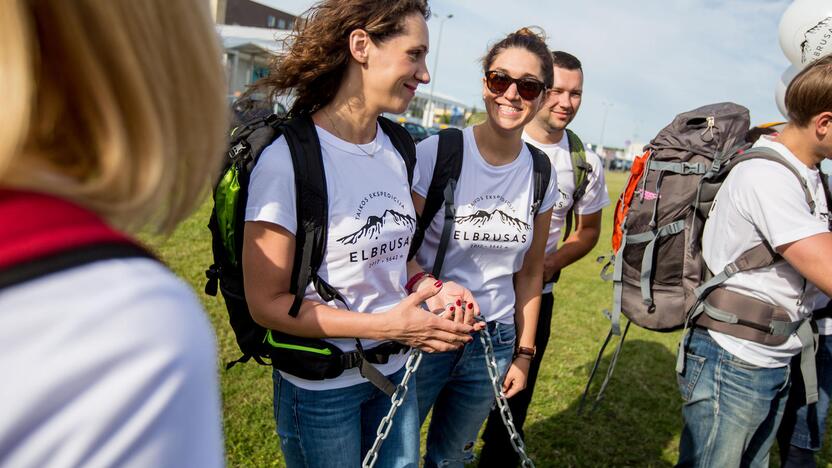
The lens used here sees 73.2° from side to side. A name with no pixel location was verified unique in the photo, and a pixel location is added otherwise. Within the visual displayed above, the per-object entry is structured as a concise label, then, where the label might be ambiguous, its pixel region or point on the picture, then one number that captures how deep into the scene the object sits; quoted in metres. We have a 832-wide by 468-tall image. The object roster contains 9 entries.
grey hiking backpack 2.38
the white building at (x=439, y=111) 53.41
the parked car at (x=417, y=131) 24.87
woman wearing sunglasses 2.46
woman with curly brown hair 1.80
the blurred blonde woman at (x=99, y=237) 0.44
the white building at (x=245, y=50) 31.28
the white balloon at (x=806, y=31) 3.26
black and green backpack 1.77
